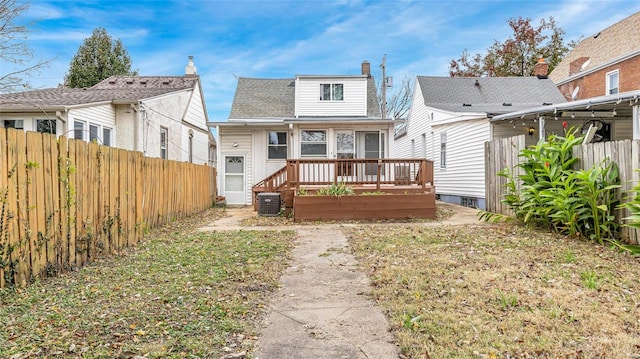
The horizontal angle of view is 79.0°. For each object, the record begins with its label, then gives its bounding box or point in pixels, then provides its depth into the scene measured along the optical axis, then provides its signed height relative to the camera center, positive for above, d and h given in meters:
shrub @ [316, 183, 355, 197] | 10.34 -0.40
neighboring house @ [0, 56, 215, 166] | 11.08 +2.05
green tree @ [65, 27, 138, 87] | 26.59 +8.03
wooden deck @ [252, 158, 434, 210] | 10.66 -0.13
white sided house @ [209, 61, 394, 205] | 14.53 +1.73
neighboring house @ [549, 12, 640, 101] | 17.73 +5.48
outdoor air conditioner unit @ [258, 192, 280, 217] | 11.39 -0.81
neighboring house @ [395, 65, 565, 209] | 12.84 +1.99
